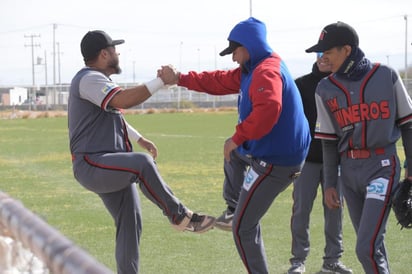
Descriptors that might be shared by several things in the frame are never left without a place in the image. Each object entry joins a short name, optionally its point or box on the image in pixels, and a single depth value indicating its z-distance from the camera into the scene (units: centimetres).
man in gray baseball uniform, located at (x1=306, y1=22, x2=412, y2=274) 560
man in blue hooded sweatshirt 600
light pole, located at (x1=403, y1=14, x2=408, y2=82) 8164
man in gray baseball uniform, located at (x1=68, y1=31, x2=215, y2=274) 630
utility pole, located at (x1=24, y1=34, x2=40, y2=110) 9206
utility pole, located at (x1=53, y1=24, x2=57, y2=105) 11195
